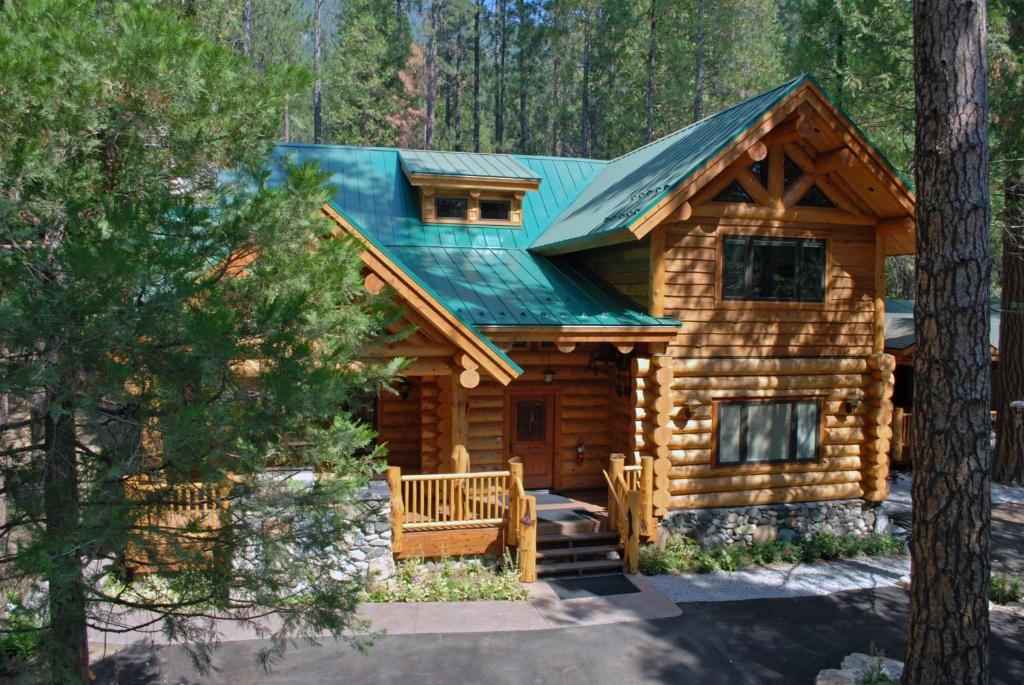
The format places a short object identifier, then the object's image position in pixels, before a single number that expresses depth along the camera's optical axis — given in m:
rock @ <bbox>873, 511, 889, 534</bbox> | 14.09
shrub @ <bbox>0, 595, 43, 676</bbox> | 4.57
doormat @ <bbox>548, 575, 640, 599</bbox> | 10.85
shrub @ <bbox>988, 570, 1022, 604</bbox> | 11.23
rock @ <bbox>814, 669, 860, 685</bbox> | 8.09
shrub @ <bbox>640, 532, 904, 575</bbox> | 12.16
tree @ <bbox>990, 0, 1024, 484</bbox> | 15.85
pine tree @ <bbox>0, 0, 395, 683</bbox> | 4.25
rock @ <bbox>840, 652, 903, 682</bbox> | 8.20
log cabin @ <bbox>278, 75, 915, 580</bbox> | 11.95
